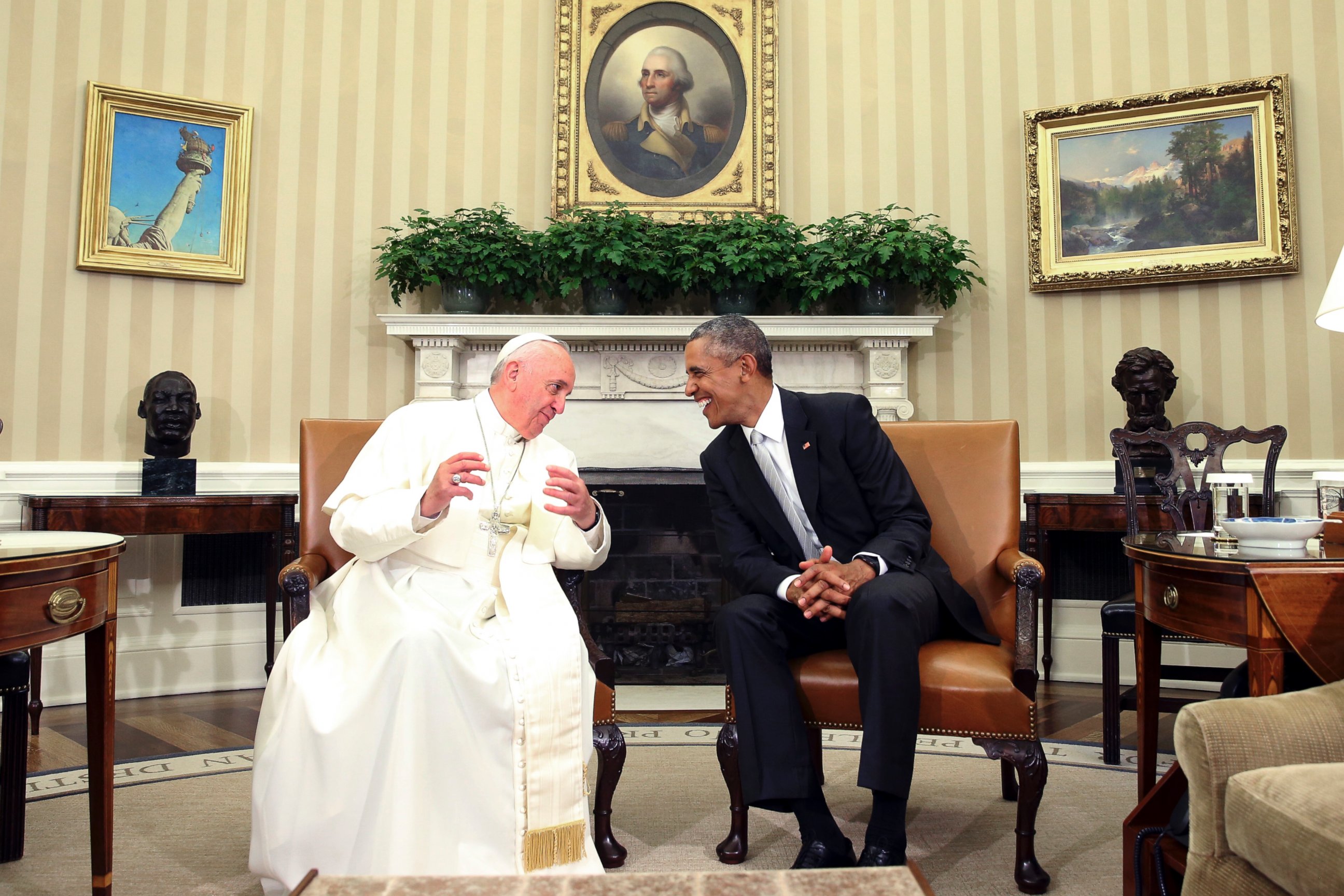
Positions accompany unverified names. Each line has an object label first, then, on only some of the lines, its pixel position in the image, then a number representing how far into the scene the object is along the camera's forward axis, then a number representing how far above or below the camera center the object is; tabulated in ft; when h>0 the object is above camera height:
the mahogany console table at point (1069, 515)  12.91 -0.25
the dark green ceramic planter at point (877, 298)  14.74 +3.20
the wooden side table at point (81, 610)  5.73 -0.73
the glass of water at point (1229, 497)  7.56 +0.00
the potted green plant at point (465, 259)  14.34 +3.74
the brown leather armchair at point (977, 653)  7.10 -1.30
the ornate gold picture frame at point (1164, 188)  14.52 +5.04
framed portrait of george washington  15.90 +6.83
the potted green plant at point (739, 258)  14.25 +3.74
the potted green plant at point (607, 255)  14.32 +3.78
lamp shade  7.21 +1.51
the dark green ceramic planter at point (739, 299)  14.71 +3.19
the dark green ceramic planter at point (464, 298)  14.64 +3.18
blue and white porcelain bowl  6.61 -0.24
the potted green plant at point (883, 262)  14.32 +3.69
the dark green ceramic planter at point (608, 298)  14.67 +3.19
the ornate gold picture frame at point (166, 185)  14.56 +5.07
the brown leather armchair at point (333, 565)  7.72 -0.62
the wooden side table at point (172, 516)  12.07 -0.25
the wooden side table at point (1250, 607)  5.89 -0.74
